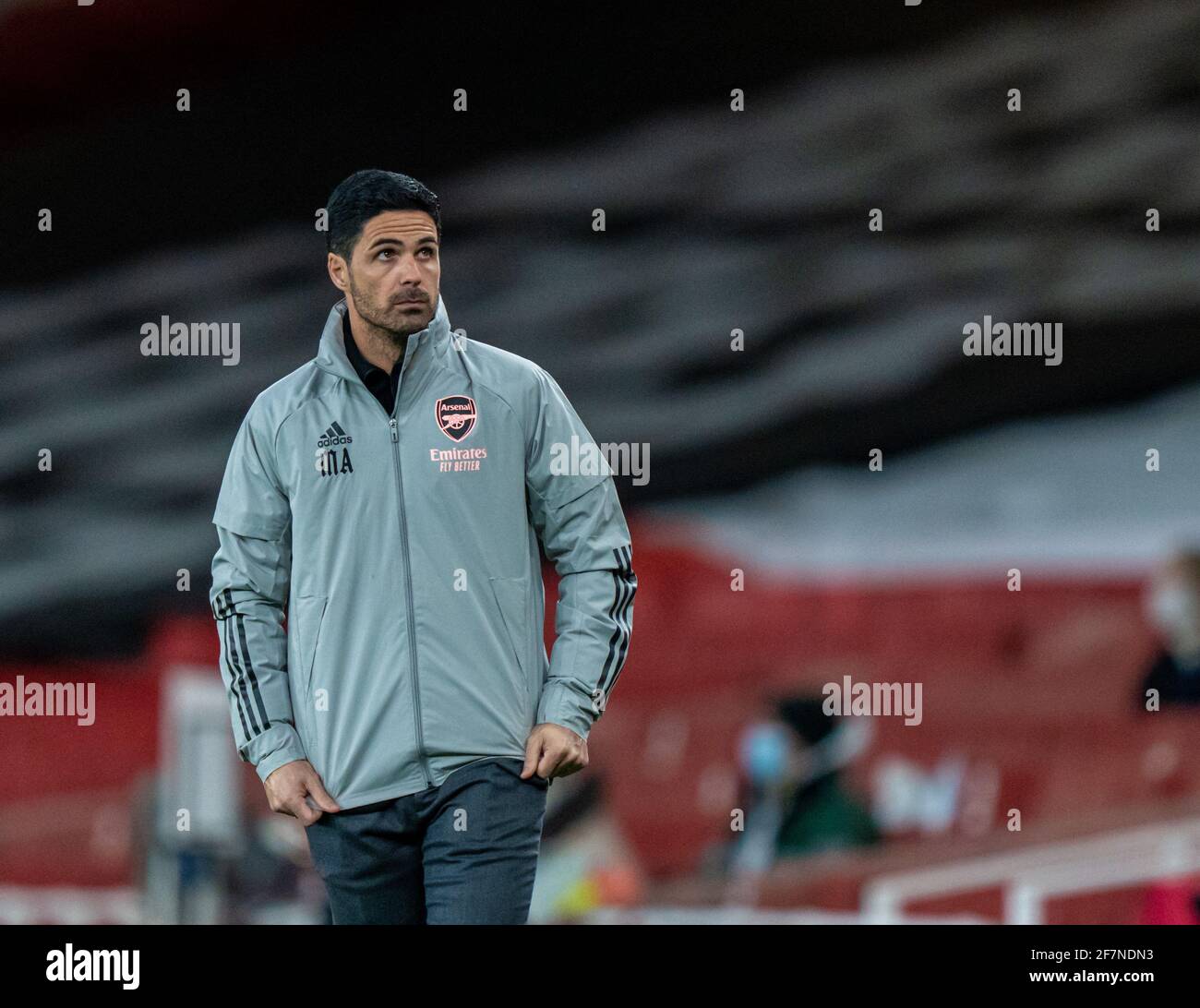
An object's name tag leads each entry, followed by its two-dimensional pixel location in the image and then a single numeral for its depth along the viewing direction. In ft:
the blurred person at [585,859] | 26.55
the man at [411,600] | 14.32
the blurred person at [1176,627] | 26.35
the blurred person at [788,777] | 26.30
